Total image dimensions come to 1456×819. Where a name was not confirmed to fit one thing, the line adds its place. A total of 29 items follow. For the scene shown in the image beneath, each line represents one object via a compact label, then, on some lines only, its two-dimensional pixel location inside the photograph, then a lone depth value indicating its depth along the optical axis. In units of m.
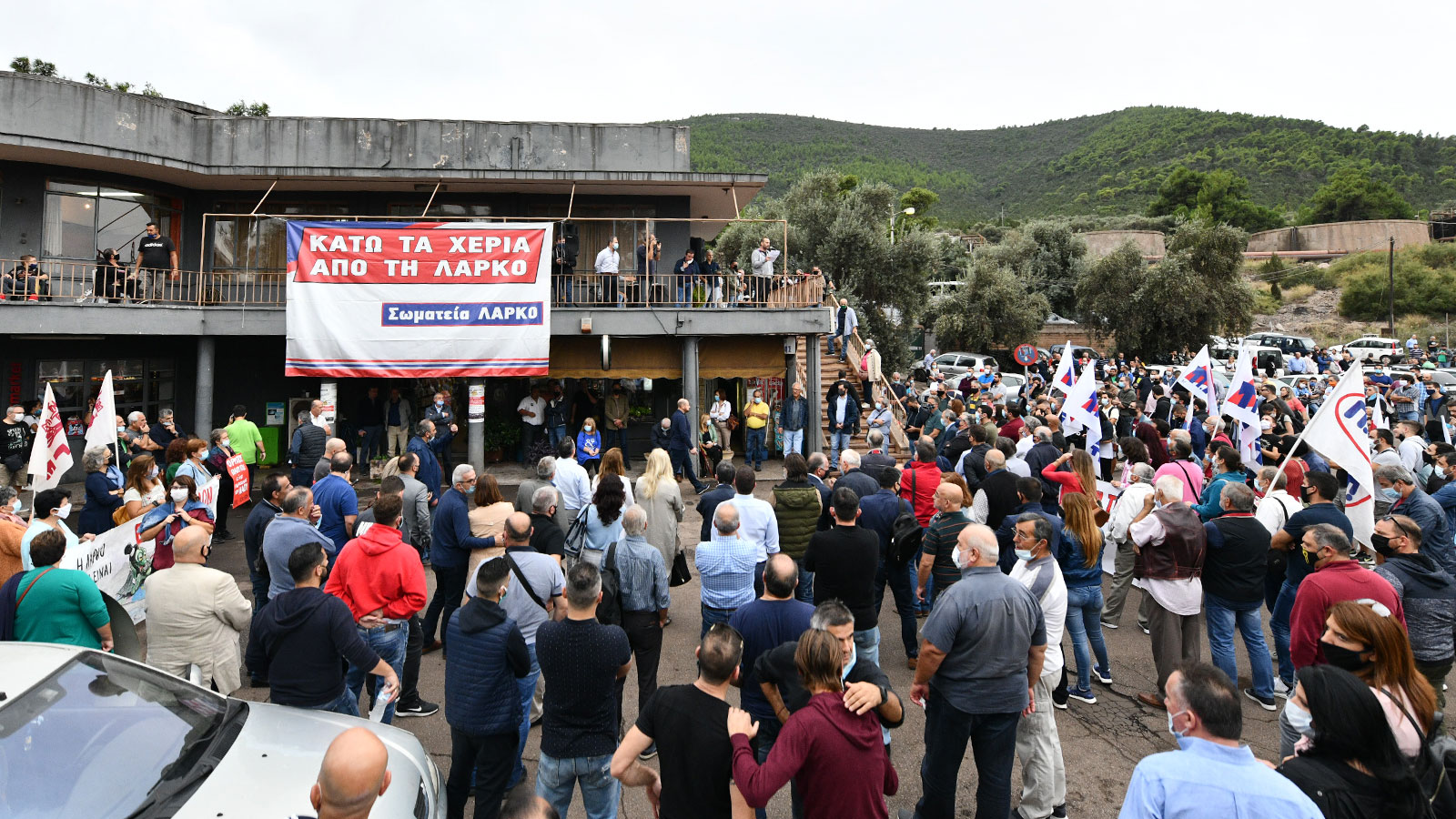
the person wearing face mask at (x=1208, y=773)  2.56
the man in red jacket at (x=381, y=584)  4.98
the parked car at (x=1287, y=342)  33.89
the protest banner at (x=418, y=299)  14.23
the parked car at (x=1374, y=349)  33.72
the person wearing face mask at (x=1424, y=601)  4.71
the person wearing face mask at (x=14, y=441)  10.73
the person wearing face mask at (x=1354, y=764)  2.73
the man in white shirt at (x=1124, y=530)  6.86
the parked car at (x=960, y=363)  28.00
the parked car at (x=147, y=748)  3.02
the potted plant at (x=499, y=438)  17.31
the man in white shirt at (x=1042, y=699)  4.48
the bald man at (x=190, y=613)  4.74
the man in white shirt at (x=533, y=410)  16.06
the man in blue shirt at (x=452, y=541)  6.27
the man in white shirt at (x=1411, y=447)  9.39
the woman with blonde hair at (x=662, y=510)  7.07
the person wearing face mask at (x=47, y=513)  5.65
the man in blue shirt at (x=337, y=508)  6.75
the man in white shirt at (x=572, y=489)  7.48
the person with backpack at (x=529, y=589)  4.79
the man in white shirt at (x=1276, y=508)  6.64
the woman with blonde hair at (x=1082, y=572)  6.00
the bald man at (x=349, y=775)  2.63
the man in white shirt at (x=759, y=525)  6.13
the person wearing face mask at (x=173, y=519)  6.83
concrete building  14.77
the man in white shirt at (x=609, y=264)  15.73
